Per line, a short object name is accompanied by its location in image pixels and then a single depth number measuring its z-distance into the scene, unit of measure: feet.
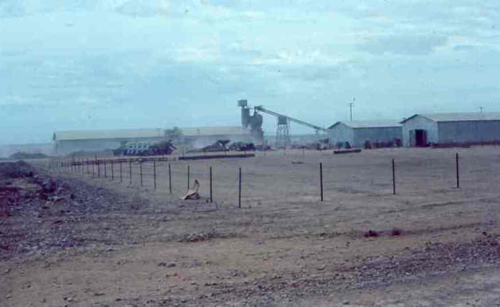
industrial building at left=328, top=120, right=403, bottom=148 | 312.09
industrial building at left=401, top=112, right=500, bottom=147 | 266.77
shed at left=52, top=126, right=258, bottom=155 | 444.96
